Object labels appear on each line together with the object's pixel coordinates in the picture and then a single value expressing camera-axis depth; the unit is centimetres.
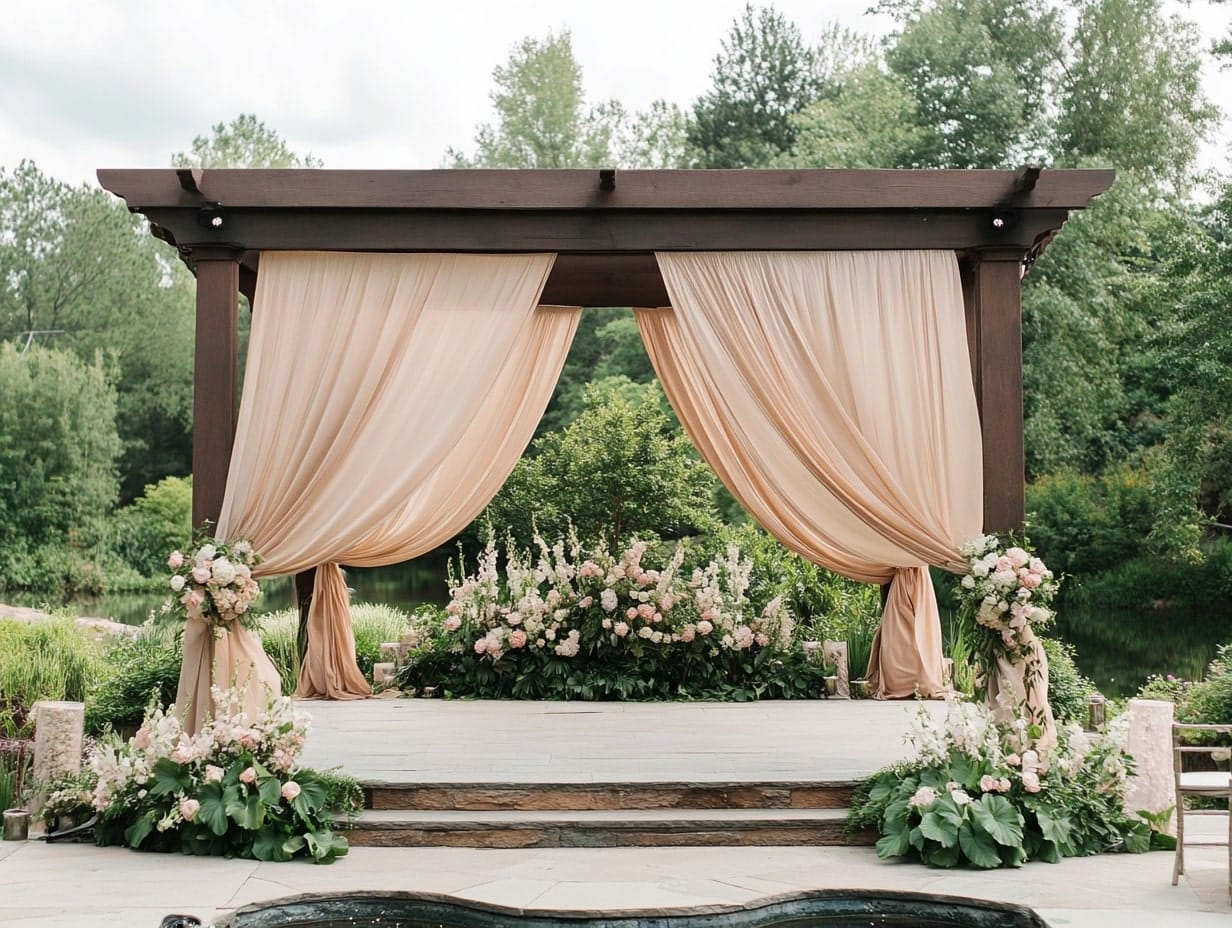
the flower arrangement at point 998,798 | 456
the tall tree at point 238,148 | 2475
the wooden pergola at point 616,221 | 539
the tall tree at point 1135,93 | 1741
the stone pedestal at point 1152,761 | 491
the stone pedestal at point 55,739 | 497
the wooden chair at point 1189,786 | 414
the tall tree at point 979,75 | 1647
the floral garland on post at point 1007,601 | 497
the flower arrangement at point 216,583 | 501
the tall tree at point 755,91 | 2220
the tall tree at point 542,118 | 2408
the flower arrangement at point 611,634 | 758
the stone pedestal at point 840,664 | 749
